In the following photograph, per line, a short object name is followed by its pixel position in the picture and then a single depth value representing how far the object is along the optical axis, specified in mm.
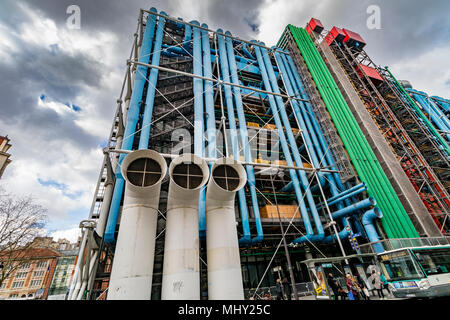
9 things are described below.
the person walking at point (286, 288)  10930
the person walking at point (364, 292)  10164
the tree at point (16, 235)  17000
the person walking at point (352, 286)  9781
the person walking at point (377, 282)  11391
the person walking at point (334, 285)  10152
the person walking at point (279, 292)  11391
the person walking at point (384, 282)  11394
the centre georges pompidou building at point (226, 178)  8617
